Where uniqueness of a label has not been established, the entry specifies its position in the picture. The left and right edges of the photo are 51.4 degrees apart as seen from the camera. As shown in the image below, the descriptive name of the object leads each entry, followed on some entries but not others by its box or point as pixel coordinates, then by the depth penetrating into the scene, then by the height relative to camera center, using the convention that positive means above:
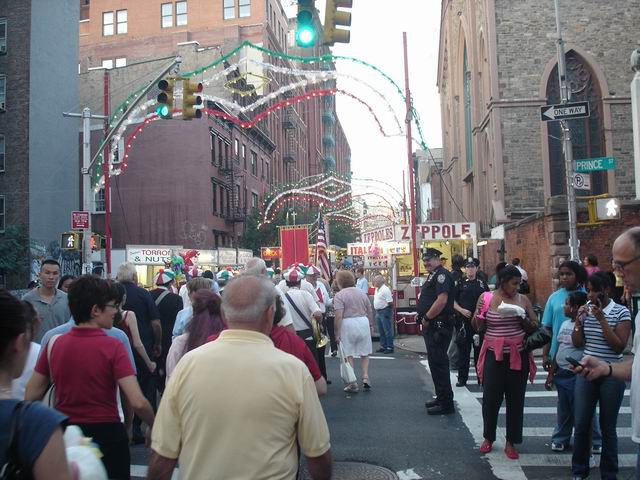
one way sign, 14.72 +3.44
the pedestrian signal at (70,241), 18.39 +1.01
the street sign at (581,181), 15.10 +1.90
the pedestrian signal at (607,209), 15.90 +1.32
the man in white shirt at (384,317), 15.71 -1.14
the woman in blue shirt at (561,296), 6.71 -0.33
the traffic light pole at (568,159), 15.51 +2.59
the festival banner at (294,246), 23.34 +0.90
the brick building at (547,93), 28.45 +7.42
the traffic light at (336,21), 9.61 +3.62
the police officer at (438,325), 8.50 -0.73
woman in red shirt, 4.05 -0.64
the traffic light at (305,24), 9.80 +3.69
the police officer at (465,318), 10.58 -0.82
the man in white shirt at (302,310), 8.86 -0.52
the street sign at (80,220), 18.39 +1.59
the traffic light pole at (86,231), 18.27 +1.30
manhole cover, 6.17 -1.92
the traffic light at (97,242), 20.41 +1.10
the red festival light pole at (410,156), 20.12 +3.59
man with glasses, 3.58 -0.05
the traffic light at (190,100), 14.01 +3.69
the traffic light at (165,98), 13.88 +3.72
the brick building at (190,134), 39.50 +9.52
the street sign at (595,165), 15.08 +2.25
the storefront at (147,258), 25.25 +0.66
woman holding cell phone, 5.53 -0.84
